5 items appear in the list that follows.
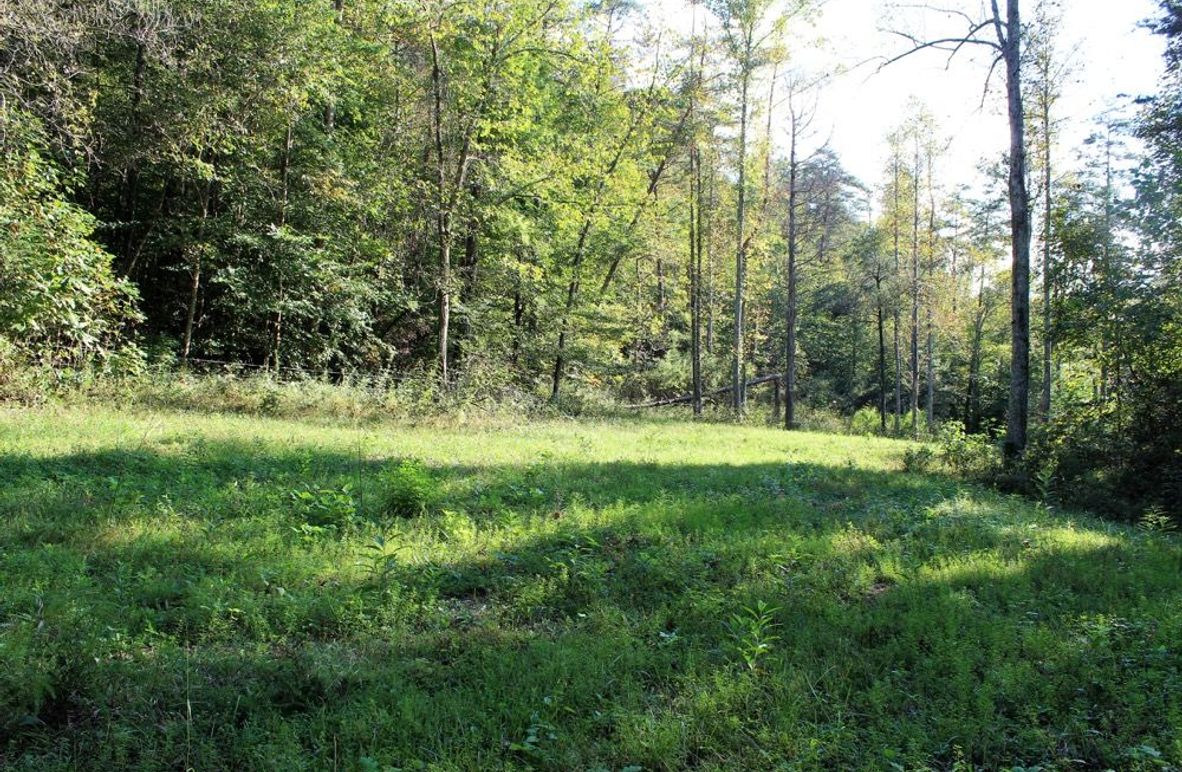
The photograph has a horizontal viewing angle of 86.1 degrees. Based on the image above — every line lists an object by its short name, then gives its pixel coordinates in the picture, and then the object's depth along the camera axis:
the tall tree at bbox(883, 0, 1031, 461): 11.94
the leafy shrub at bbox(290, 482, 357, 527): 6.41
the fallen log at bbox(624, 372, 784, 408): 28.55
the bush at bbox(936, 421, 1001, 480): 11.91
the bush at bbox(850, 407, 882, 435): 33.70
